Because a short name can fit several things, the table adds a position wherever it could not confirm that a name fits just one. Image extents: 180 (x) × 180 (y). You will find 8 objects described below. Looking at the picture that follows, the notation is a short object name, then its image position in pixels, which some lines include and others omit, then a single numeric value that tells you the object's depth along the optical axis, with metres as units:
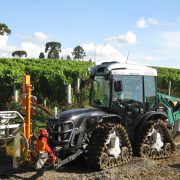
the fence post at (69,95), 16.86
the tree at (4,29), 47.77
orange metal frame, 7.77
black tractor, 8.16
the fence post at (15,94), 16.03
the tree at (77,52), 76.59
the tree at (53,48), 71.75
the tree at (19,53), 77.69
